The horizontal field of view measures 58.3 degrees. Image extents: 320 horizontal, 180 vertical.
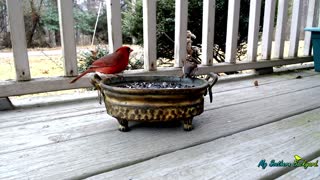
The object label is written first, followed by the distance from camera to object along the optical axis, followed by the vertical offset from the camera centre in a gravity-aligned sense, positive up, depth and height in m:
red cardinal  1.09 -0.10
